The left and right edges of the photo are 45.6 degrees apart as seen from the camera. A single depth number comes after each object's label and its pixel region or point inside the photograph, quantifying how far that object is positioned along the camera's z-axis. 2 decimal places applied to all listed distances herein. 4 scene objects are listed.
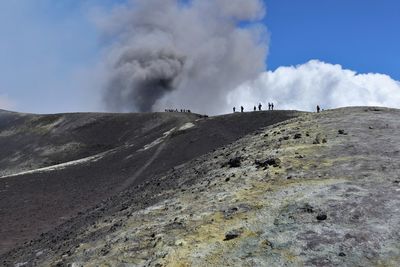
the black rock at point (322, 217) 14.38
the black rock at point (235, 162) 23.32
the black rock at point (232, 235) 14.48
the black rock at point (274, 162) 20.82
